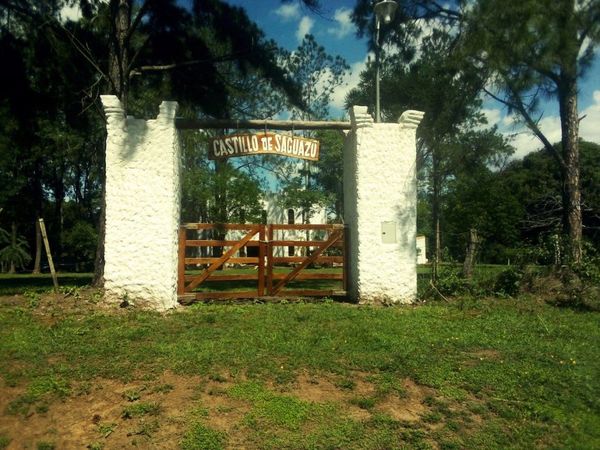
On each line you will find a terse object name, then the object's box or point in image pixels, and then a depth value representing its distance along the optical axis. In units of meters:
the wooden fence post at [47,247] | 8.89
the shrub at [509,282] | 9.98
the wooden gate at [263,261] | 9.04
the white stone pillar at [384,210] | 9.13
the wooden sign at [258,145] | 9.29
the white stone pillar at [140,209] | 8.55
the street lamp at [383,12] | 9.34
